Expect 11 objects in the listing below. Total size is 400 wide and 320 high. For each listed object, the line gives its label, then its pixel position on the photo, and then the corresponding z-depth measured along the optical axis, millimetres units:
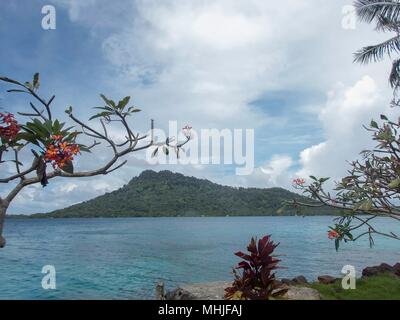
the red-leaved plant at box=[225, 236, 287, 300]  5238
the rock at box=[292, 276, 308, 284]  13525
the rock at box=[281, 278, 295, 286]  13452
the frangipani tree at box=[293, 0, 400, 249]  5055
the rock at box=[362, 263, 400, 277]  13805
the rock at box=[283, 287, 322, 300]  8496
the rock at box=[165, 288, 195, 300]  8947
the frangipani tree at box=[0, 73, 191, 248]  2227
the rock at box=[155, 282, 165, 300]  10094
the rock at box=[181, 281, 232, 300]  8578
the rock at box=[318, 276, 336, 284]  12031
